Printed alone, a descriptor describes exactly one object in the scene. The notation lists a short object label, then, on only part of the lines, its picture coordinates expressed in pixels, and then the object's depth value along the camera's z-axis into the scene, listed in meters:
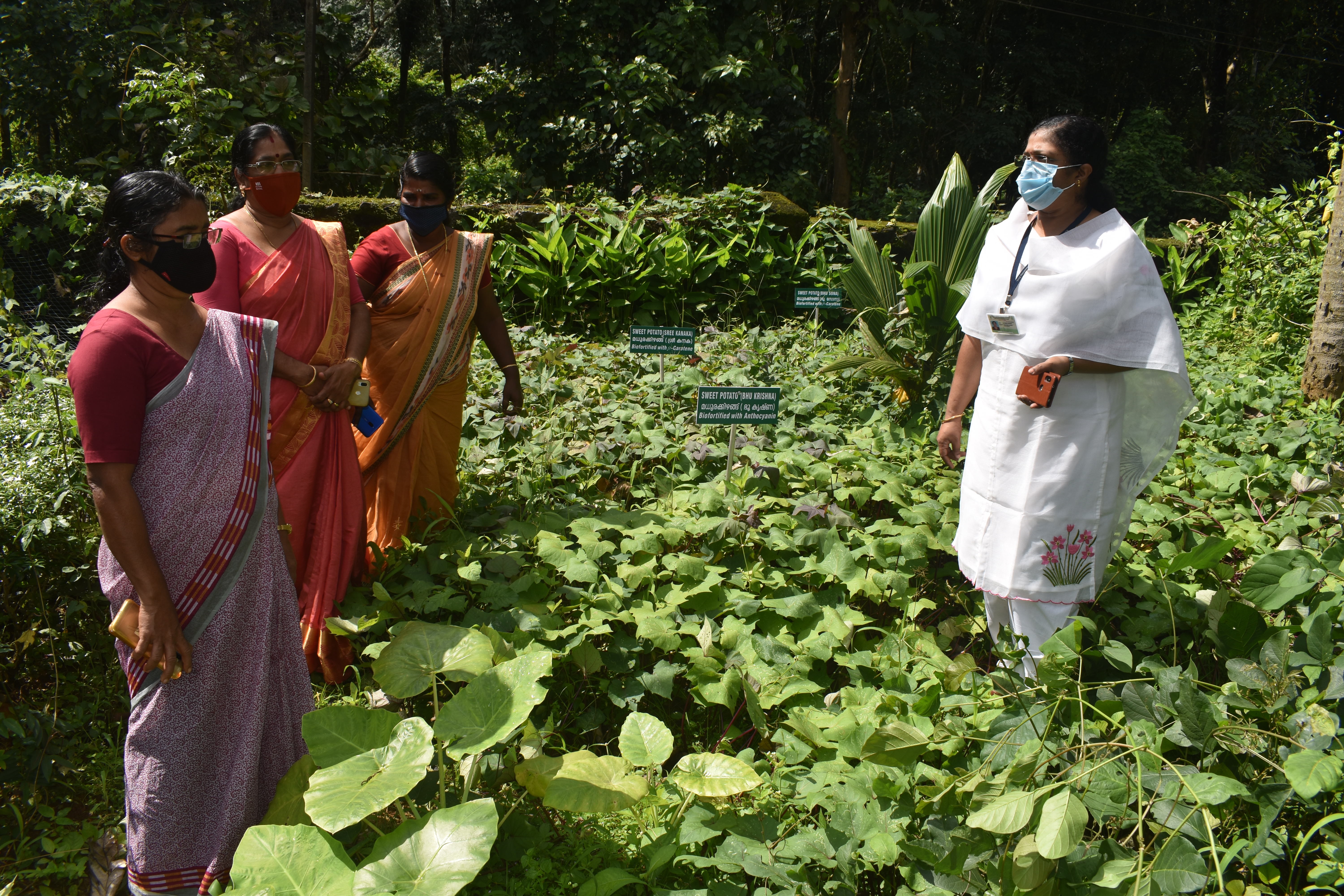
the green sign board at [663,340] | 4.07
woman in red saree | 2.52
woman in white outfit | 2.20
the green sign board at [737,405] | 3.12
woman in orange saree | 3.06
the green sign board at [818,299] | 5.14
